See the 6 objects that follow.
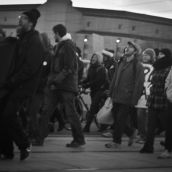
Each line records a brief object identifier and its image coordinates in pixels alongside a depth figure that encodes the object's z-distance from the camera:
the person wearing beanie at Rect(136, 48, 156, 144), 13.68
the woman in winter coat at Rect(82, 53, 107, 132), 16.06
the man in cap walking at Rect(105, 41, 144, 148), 11.61
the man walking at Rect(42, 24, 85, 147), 11.11
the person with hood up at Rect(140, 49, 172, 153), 10.99
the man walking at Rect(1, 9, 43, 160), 8.49
